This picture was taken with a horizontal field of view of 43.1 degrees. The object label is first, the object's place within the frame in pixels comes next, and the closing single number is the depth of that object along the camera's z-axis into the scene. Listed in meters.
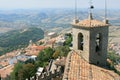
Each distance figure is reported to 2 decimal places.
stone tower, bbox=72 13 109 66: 10.92
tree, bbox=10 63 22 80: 20.37
